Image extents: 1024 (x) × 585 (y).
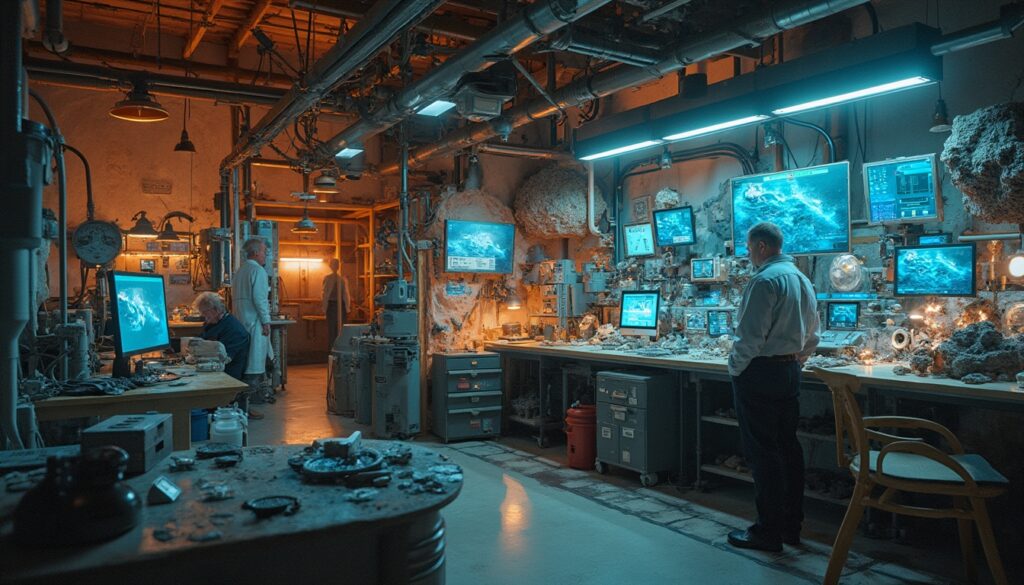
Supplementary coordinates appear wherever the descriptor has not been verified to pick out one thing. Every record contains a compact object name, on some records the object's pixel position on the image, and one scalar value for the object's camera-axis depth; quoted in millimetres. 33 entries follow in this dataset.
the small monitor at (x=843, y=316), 4996
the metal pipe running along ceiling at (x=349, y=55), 3943
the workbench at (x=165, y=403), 3074
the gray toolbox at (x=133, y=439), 2033
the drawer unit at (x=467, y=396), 6840
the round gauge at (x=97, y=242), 4875
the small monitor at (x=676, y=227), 6172
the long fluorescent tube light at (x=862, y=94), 3996
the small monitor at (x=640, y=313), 6316
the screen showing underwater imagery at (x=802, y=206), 5043
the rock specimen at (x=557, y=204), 7445
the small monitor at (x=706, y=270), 5902
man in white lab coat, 7293
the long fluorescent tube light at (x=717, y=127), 4832
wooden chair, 3045
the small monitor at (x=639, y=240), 6594
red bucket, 5836
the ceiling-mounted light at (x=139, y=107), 6066
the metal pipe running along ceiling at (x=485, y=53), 3701
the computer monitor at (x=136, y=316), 3322
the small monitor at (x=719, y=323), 5820
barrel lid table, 1419
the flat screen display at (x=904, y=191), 4500
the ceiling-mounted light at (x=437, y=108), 5156
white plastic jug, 3012
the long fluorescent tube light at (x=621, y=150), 5664
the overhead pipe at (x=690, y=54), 3920
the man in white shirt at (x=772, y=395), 3916
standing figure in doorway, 12086
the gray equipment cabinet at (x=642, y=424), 5262
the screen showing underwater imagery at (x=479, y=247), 7391
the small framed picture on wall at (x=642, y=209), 6918
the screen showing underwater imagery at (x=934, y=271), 4371
